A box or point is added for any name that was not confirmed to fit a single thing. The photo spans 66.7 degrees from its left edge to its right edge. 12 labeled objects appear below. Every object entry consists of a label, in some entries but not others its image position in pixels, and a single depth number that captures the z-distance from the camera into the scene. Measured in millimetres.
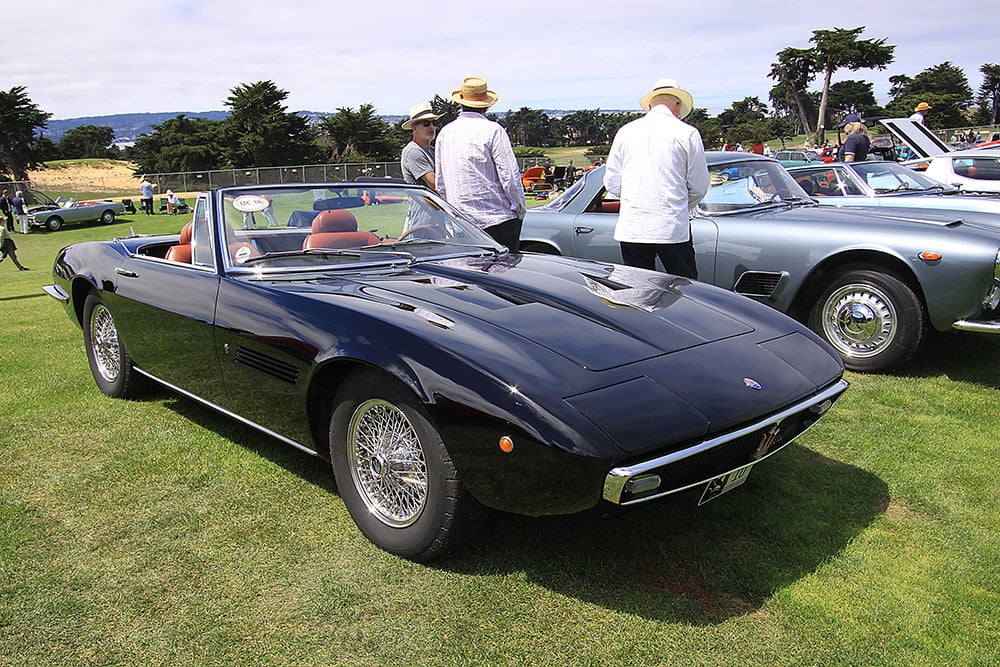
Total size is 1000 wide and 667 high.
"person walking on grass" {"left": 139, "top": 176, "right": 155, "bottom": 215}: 32031
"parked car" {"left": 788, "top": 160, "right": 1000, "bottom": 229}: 7324
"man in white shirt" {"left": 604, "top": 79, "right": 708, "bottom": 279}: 4895
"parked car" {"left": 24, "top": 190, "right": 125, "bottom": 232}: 26828
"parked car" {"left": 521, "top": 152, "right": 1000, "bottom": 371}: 4789
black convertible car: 2279
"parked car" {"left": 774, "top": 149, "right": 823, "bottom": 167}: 26312
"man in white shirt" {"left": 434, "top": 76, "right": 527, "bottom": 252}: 5293
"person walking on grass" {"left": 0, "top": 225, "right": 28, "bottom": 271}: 12288
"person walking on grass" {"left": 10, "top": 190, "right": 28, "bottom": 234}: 26062
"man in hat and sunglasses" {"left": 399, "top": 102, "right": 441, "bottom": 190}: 6496
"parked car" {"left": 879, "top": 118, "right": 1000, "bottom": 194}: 11047
